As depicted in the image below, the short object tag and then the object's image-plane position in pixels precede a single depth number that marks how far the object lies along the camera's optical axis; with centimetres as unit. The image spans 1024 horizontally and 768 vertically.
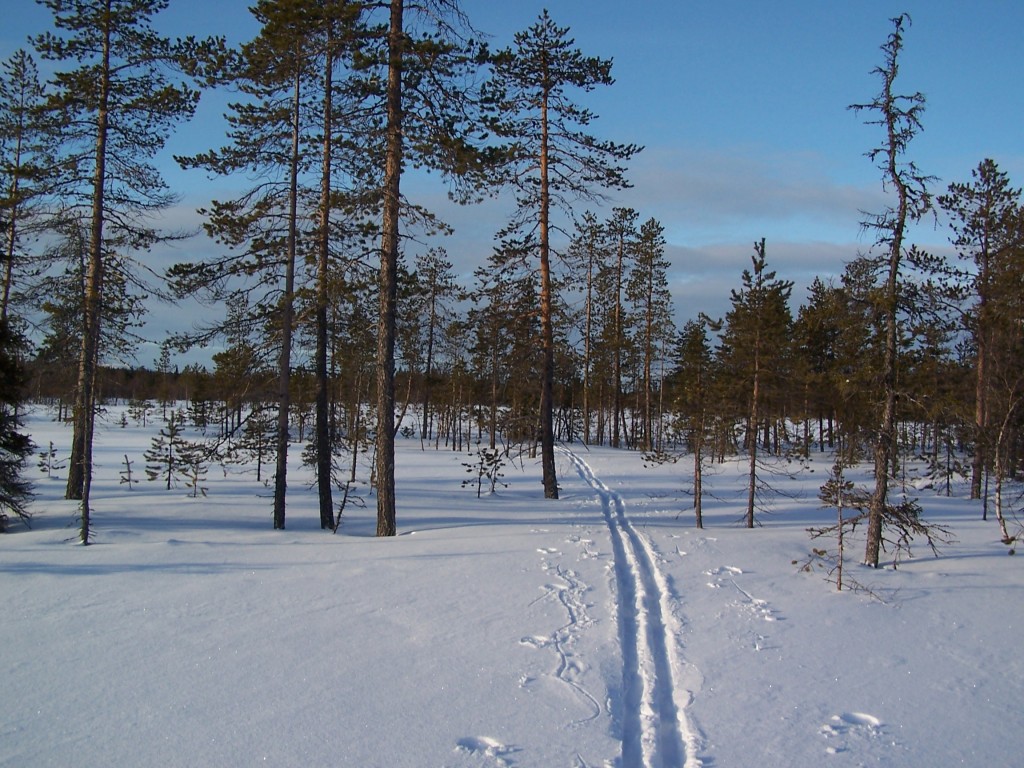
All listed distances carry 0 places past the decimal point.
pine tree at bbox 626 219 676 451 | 3916
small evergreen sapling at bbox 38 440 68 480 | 2215
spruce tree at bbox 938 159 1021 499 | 1866
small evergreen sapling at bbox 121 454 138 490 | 2032
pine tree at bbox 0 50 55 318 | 1407
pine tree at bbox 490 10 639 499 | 1739
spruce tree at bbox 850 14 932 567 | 989
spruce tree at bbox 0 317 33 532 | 1291
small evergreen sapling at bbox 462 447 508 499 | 1962
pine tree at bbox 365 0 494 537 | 1102
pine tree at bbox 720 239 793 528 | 1559
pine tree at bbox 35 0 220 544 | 1433
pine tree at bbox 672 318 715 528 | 1535
